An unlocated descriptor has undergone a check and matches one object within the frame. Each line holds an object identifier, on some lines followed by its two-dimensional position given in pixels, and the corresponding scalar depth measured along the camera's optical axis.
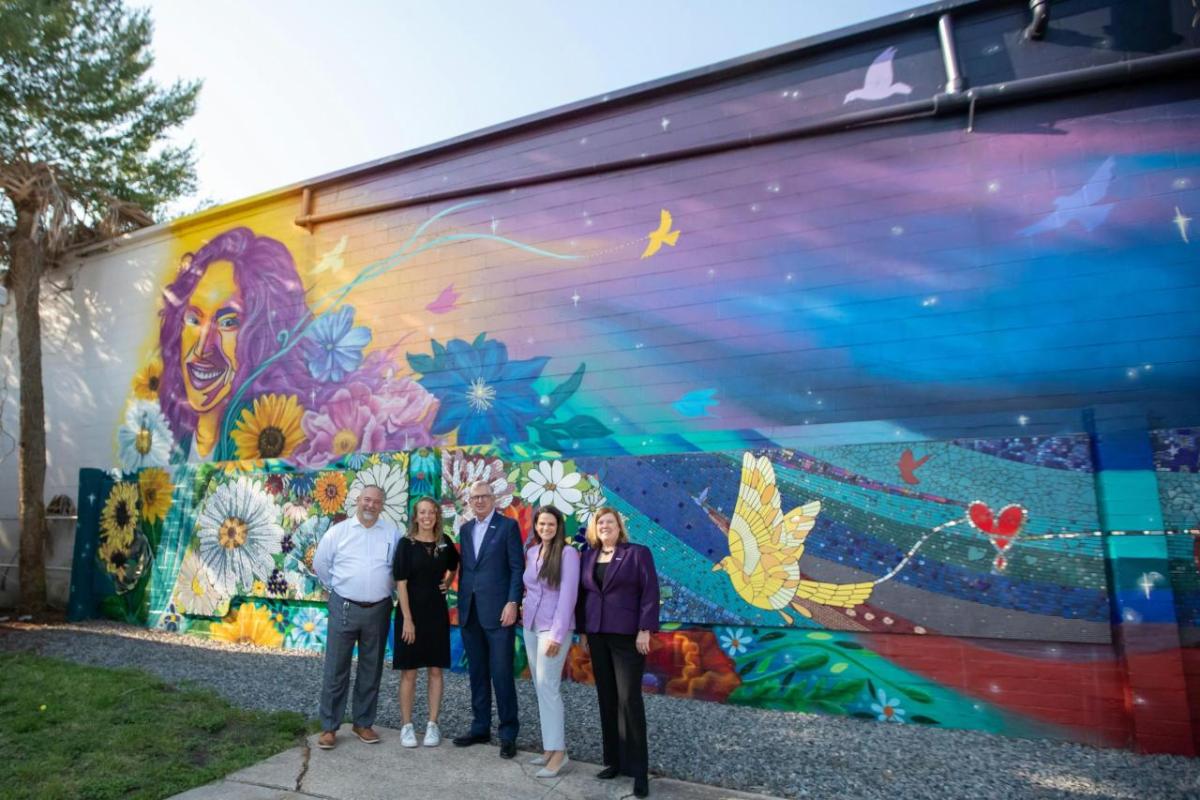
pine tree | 9.45
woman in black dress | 4.62
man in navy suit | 4.51
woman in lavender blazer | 4.19
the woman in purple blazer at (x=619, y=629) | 3.99
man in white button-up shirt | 4.66
